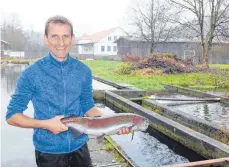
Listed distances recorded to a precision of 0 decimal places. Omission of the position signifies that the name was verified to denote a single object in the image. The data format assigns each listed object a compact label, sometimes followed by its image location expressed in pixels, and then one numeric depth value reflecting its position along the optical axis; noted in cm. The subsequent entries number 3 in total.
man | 265
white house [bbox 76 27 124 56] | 7250
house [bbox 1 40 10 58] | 6469
